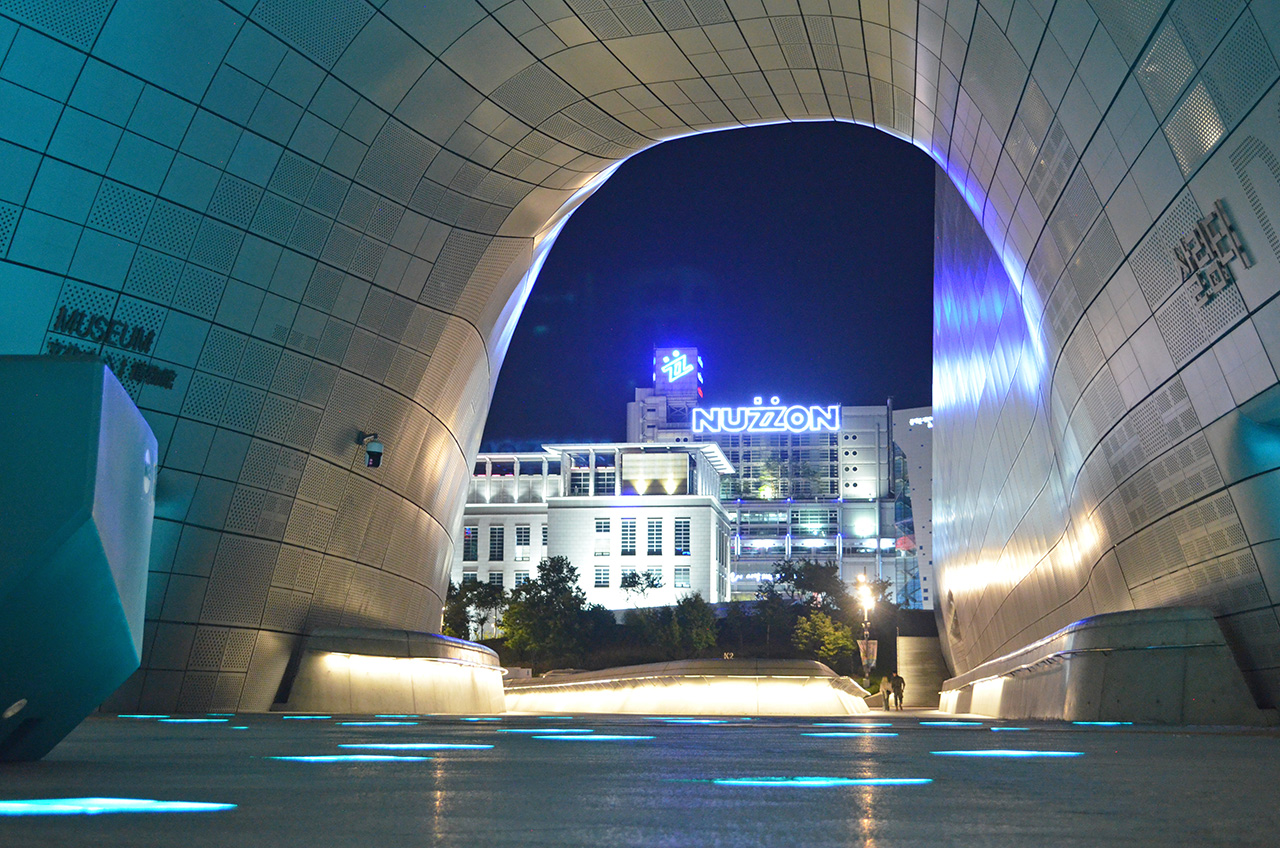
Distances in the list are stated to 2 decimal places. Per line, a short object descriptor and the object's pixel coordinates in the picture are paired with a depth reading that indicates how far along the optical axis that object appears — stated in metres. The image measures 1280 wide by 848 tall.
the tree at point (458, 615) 96.94
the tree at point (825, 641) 86.25
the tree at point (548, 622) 84.81
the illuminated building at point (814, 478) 154.25
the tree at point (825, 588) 97.12
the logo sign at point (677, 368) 187.38
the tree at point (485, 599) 98.12
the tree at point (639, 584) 111.12
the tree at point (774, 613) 92.12
